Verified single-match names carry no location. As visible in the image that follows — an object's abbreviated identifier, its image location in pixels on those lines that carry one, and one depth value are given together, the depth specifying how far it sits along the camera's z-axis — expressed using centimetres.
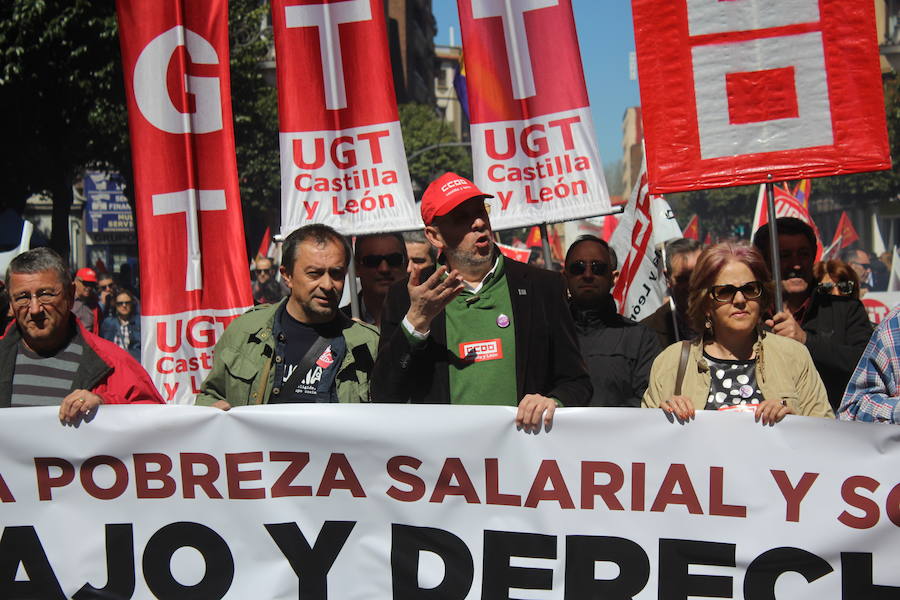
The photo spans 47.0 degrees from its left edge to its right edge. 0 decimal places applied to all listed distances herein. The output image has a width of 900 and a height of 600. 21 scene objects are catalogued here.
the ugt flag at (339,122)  519
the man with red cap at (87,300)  972
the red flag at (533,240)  1994
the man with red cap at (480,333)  362
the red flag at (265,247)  1793
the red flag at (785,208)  999
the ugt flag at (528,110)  536
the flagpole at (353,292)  507
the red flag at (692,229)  1502
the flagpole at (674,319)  556
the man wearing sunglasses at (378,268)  511
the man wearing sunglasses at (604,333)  463
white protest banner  335
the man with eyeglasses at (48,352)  381
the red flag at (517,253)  1070
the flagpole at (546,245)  532
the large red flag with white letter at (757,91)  434
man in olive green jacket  390
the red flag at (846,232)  1735
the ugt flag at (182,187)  506
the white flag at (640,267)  696
